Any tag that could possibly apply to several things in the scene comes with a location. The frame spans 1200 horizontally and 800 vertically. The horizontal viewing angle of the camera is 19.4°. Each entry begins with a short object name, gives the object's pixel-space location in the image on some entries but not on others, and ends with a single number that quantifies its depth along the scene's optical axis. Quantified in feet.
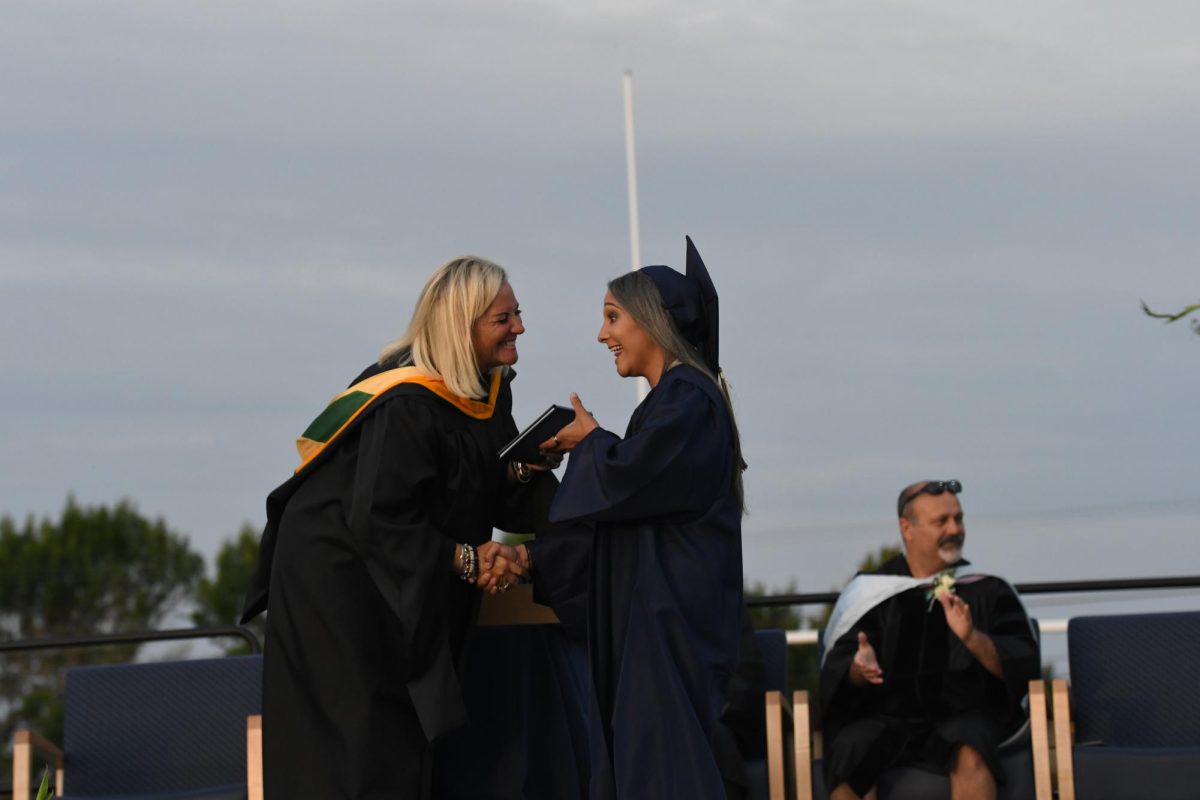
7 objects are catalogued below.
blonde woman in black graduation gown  33.60
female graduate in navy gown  31.58
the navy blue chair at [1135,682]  43.01
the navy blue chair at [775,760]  40.78
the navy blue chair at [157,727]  44.10
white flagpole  72.71
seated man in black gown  39.40
